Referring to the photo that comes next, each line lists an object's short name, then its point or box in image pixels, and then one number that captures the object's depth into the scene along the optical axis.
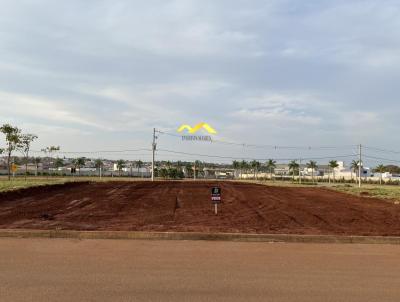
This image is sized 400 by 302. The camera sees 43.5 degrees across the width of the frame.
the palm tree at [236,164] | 142.62
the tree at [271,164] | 123.94
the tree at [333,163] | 119.48
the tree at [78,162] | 117.47
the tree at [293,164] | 120.38
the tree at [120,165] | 129.88
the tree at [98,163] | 126.55
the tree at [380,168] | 129.16
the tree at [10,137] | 55.12
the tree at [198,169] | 127.50
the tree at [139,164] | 133.74
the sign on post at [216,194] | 17.30
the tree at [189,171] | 129.54
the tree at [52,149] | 83.56
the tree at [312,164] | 130.65
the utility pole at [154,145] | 78.01
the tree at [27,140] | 60.09
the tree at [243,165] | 137.55
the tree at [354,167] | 125.66
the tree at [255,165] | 122.31
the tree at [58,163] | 120.21
